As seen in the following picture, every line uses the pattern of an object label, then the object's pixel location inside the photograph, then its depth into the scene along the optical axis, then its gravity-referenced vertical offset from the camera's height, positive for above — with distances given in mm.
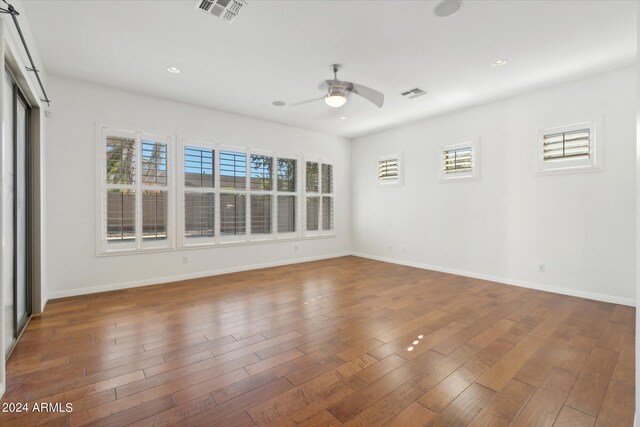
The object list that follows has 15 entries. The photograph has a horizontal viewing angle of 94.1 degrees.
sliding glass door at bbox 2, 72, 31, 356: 2584 -21
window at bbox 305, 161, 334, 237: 6887 +276
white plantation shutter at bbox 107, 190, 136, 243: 4461 -76
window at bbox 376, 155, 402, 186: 6527 +906
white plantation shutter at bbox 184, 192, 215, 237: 5186 -68
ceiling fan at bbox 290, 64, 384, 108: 3475 +1422
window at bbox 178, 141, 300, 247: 5223 +292
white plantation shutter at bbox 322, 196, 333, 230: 7224 -62
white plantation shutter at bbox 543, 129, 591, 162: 4105 +938
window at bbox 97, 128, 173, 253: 4426 +287
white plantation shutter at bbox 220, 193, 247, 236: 5590 -71
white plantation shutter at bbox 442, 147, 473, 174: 5367 +940
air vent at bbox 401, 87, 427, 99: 4499 +1821
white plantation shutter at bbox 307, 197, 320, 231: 6898 -60
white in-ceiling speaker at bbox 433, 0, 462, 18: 2539 +1781
